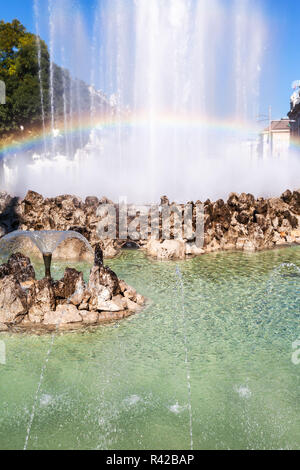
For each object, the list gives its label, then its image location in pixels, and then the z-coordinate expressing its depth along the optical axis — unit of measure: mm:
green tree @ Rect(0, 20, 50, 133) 43250
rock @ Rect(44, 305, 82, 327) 9679
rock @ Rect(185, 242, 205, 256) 17333
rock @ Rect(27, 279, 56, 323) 9914
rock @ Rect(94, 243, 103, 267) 11133
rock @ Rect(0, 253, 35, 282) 12008
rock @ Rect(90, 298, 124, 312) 10211
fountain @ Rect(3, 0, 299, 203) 30078
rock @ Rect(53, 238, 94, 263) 16500
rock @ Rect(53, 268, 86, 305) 10391
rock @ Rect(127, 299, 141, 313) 10531
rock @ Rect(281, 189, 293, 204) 22562
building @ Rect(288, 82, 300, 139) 53481
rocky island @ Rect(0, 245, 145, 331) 9758
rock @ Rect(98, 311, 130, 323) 9933
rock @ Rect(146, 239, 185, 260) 16469
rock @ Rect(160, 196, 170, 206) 21053
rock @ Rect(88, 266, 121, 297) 10492
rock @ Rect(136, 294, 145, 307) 10953
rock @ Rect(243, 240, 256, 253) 18094
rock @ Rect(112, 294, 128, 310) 10430
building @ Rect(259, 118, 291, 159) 64875
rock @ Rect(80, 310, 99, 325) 9797
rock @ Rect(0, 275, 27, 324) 9812
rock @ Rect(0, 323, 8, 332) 9391
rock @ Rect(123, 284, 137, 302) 10984
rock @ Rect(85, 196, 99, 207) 20891
